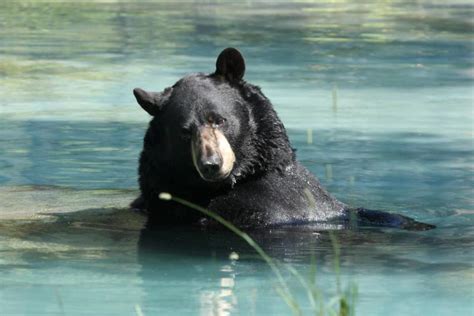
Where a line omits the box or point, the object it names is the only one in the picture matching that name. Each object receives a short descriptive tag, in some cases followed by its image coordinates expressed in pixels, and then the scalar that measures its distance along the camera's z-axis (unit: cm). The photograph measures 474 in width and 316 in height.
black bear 1762
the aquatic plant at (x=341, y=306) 859
